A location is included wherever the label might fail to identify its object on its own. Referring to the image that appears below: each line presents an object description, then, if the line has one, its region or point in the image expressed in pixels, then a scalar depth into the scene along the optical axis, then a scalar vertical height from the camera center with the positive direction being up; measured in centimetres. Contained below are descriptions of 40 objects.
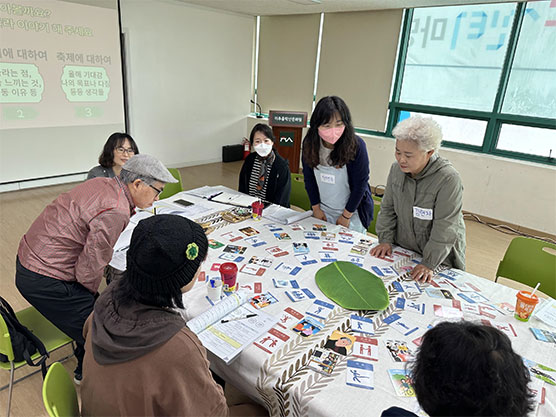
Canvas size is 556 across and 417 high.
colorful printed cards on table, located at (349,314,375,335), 147 -90
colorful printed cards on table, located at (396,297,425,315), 162 -89
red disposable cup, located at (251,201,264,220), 255 -80
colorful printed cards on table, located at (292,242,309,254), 212 -88
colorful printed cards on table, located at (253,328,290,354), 135 -92
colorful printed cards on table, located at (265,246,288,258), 207 -88
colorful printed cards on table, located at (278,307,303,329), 149 -91
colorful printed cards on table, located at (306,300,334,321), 155 -90
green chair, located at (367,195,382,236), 278 -91
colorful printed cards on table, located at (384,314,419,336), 149 -90
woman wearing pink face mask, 236 -47
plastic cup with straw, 153 -79
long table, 115 -91
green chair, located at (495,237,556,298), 200 -84
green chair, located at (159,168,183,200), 314 -88
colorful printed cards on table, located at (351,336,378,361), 134 -91
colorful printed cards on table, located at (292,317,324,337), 144 -91
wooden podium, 586 -59
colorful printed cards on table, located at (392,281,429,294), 177 -88
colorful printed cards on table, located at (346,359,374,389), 121 -91
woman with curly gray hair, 182 -45
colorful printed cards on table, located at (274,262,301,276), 188 -89
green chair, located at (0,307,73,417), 155 -126
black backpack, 158 -116
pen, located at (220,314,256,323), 148 -91
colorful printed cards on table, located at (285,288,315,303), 166 -90
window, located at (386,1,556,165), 449 +46
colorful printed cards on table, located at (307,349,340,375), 127 -92
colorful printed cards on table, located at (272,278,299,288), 176 -89
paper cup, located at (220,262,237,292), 165 -82
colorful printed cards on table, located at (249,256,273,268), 194 -89
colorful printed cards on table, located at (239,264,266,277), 186 -89
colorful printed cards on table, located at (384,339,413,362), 134 -91
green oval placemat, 162 -87
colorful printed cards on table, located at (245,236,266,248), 217 -88
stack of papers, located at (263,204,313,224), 255 -85
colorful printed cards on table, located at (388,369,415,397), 118 -91
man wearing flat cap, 166 -72
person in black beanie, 92 -64
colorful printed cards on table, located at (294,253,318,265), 199 -88
